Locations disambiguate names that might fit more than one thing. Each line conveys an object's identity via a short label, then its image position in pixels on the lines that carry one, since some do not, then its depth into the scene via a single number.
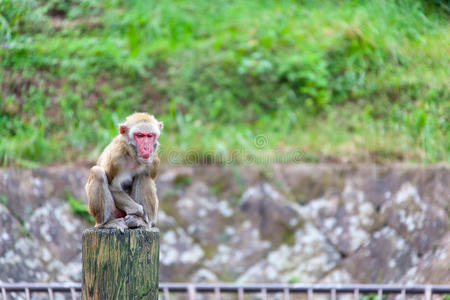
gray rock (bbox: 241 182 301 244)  11.97
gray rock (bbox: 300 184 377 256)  11.75
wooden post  6.36
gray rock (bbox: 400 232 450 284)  10.09
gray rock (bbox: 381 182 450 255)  11.36
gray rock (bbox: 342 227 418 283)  11.29
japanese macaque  7.34
